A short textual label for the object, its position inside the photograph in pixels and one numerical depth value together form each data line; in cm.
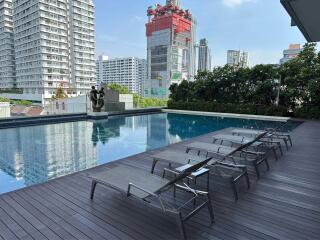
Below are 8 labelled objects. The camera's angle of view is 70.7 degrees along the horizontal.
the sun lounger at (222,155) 339
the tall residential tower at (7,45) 6662
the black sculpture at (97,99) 1342
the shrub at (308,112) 1230
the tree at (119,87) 3691
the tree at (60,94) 5013
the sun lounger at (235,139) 528
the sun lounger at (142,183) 247
